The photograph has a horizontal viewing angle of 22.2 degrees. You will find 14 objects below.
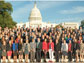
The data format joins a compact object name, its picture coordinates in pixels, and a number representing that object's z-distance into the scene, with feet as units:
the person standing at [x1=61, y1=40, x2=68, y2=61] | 47.32
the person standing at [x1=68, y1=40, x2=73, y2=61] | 48.57
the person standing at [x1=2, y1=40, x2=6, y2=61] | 47.11
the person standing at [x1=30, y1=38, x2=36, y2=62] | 46.85
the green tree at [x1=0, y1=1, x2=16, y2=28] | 149.79
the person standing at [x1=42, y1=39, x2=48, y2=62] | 47.57
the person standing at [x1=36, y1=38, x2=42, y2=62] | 47.51
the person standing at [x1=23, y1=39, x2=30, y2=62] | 46.42
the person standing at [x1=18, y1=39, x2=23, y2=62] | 47.37
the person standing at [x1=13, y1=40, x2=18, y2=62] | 47.75
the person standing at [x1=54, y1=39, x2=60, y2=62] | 48.50
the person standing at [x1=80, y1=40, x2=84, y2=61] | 48.88
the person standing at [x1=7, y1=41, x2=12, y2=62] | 47.46
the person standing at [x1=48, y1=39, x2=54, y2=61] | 47.50
